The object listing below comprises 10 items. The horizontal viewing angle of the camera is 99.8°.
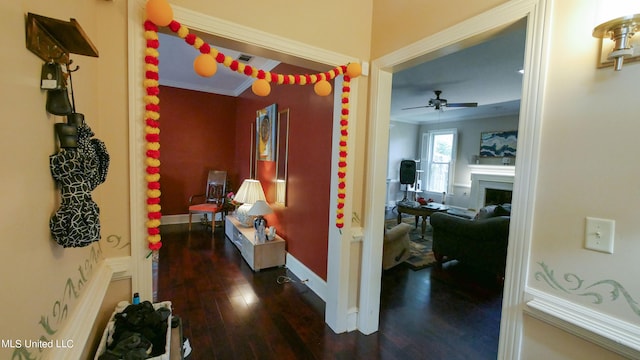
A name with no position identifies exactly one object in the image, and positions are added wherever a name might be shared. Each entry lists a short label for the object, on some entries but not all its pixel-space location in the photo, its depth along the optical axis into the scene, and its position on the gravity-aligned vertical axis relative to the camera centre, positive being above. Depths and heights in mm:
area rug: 3697 -1328
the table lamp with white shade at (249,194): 3551 -462
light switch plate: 989 -229
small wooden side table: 3244 -1135
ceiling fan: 4449 +1104
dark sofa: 3082 -896
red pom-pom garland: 1363 +392
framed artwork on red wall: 3792 +409
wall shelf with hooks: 652 +310
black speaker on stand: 8000 -189
